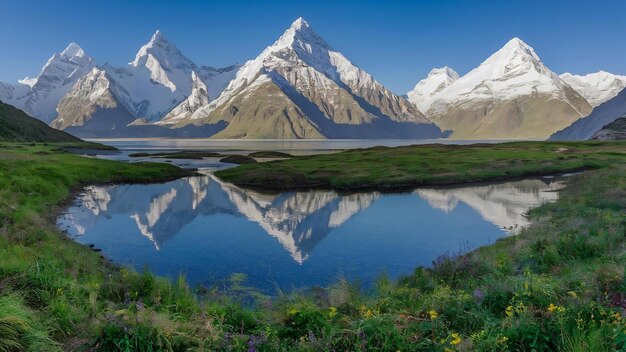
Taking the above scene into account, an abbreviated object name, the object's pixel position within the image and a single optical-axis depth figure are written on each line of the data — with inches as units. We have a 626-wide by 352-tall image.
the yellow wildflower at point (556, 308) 397.7
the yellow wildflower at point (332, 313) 465.5
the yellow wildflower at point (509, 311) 411.5
